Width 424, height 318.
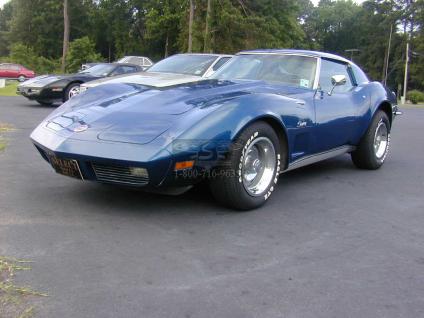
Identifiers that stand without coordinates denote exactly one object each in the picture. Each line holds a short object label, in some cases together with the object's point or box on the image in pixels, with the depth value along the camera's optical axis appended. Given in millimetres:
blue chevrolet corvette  3553
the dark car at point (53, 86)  12562
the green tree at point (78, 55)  42562
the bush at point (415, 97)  37656
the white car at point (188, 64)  9234
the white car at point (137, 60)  24891
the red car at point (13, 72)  38719
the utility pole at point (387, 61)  64975
